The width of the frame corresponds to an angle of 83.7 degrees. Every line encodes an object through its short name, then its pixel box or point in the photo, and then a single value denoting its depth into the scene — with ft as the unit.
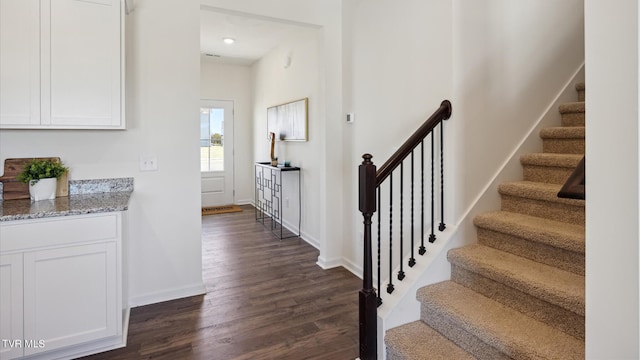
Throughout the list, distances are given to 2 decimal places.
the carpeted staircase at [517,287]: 5.22
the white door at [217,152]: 22.30
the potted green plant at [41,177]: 7.51
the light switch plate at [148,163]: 9.16
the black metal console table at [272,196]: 16.43
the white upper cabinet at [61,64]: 7.07
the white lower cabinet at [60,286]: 6.27
